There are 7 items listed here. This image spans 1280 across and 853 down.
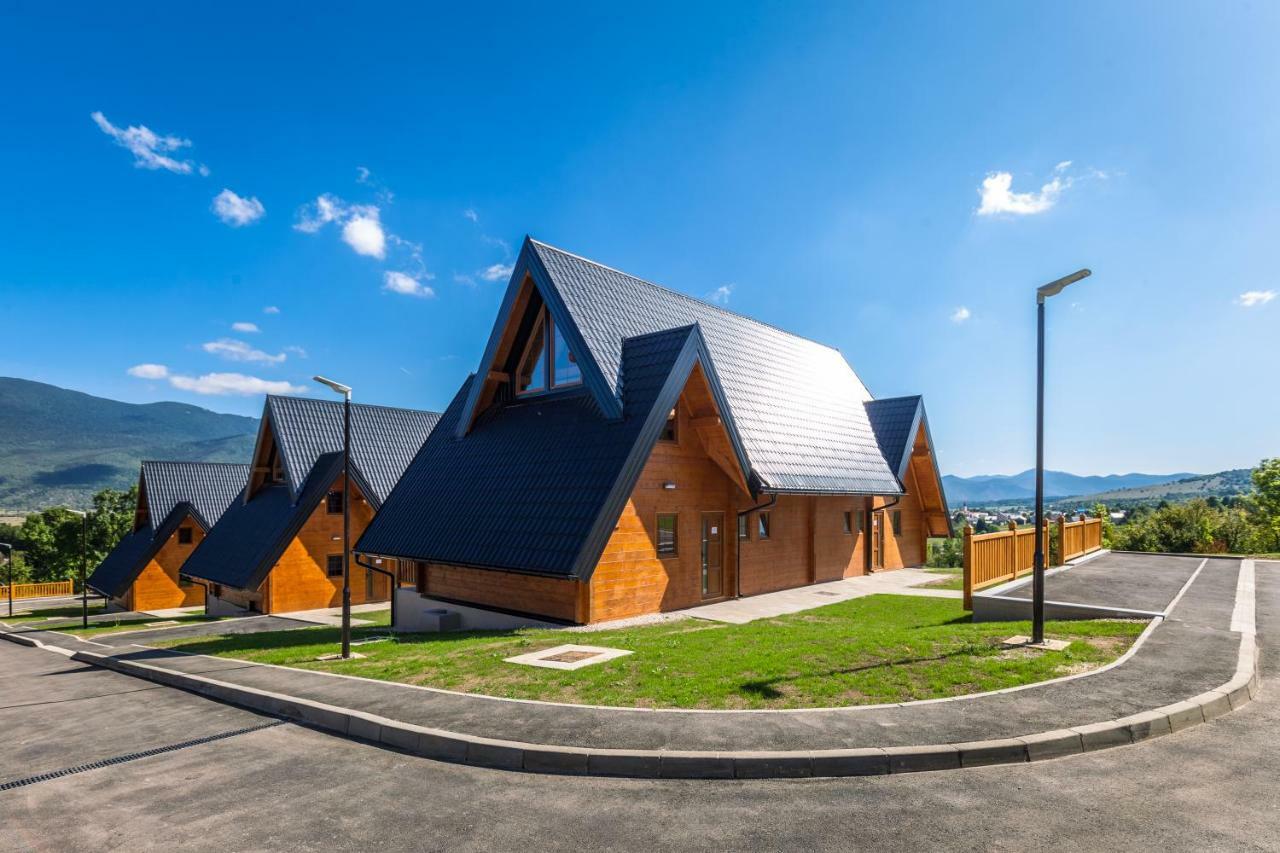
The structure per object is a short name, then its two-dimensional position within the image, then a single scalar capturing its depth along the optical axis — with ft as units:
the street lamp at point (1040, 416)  34.06
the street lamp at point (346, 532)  41.04
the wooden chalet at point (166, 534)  120.88
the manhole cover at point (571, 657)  34.49
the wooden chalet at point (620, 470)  49.44
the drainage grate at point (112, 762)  22.85
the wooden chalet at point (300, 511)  88.79
